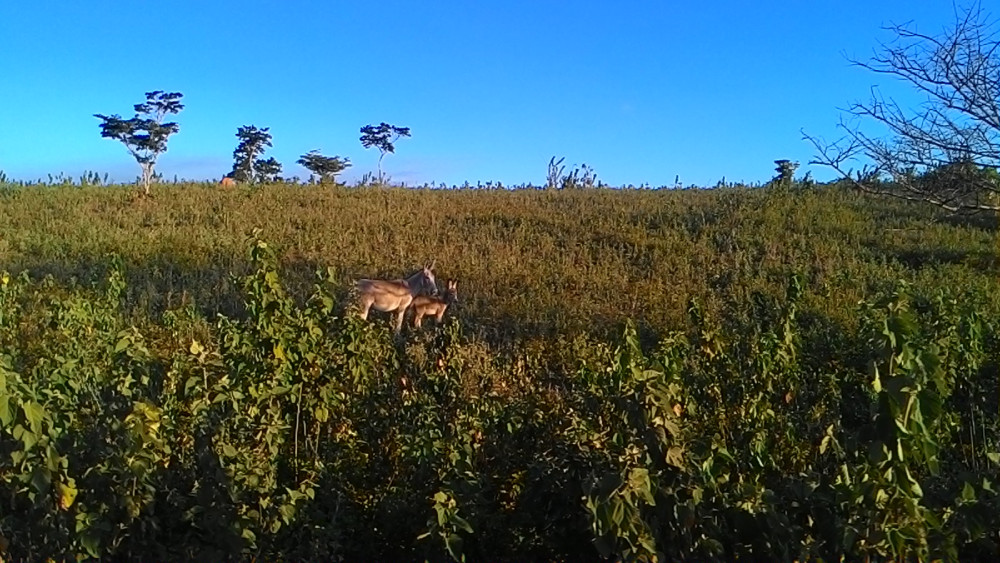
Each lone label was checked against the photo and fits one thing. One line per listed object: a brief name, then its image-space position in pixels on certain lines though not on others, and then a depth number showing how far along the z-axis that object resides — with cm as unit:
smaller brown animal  1316
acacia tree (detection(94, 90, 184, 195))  3020
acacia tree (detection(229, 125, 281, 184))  3975
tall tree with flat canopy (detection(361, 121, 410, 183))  4059
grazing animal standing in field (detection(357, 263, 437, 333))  1255
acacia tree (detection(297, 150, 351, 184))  4694
